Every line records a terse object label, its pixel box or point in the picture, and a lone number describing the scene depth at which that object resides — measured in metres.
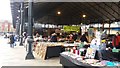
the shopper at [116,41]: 6.27
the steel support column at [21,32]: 10.22
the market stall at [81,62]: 2.98
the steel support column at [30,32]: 6.12
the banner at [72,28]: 13.68
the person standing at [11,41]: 10.51
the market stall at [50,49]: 6.19
